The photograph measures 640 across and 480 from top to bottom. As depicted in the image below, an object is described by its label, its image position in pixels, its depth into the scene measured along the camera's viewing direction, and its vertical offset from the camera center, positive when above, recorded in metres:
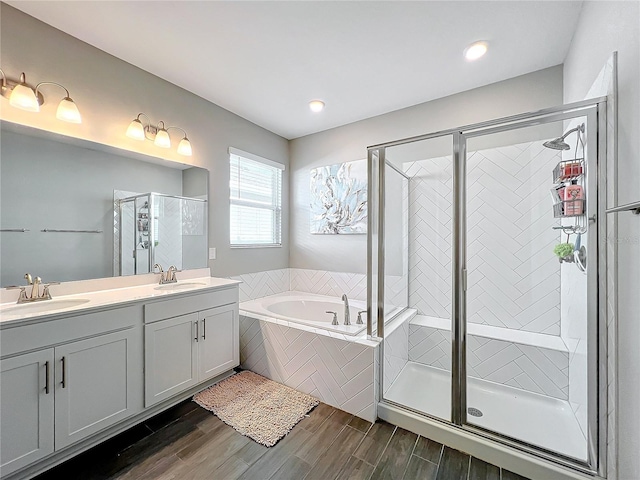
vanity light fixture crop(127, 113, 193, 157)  2.10 +0.87
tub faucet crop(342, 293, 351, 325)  2.40 -0.67
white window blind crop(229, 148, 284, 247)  3.00 +0.48
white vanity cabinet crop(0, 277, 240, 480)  1.24 -0.74
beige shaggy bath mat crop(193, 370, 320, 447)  1.76 -1.23
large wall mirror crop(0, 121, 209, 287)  1.61 +0.21
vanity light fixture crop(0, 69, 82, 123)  1.55 +0.85
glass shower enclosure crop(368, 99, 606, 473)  1.42 -0.31
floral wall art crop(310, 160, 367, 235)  3.07 +0.50
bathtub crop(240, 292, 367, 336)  2.82 -0.74
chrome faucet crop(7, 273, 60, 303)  1.57 -0.32
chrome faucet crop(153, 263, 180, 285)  2.27 -0.30
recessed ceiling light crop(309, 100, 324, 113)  2.69 +1.37
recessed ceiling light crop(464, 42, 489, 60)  1.89 +1.37
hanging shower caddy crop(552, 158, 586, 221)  1.48 +0.30
